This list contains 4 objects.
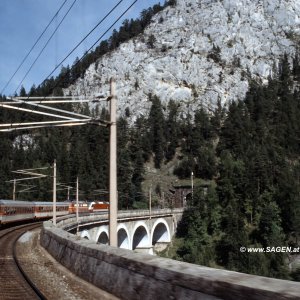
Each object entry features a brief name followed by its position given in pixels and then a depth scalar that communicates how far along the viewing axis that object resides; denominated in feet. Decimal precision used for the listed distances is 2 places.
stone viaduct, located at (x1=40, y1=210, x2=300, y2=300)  18.65
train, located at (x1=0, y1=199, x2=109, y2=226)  164.38
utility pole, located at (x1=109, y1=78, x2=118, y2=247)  44.68
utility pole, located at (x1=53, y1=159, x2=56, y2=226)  117.87
